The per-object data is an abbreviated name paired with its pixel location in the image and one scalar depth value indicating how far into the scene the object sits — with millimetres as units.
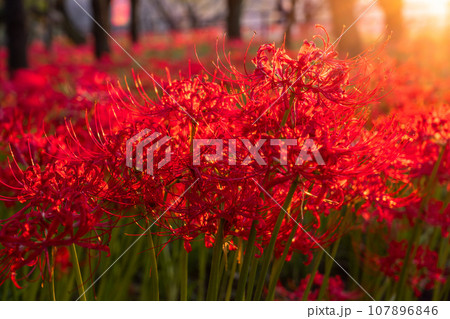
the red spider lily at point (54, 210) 1339
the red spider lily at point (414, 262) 2490
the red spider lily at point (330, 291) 2426
